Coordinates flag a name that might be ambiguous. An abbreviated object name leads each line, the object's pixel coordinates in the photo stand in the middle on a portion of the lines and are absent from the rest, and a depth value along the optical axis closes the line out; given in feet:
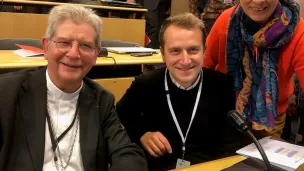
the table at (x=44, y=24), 10.35
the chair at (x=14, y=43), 8.23
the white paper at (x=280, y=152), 3.99
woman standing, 5.14
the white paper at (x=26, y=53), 6.99
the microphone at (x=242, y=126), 3.59
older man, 3.71
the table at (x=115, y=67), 6.82
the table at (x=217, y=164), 4.06
